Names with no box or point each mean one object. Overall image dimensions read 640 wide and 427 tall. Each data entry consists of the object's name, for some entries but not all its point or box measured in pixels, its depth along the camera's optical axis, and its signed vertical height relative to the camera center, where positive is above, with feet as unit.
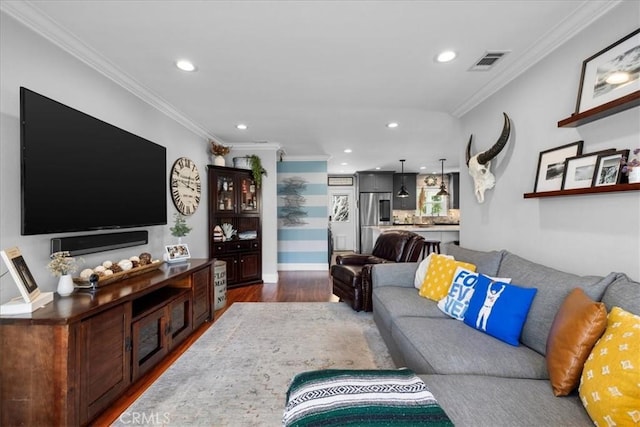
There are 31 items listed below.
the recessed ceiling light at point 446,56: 7.13 +4.12
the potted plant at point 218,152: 14.62 +3.22
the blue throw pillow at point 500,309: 5.27 -1.99
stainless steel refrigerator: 27.50 +0.06
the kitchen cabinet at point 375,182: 27.58 +2.96
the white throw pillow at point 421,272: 8.93 -1.99
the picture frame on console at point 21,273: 4.75 -1.09
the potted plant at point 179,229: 10.31 -0.63
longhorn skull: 7.89 +1.50
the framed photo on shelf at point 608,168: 4.99 +0.79
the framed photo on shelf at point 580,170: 5.52 +0.86
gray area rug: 5.63 -4.11
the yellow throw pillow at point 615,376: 2.93 -1.89
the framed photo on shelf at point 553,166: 6.06 +1.09
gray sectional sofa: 3.50 -2.51
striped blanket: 3.07 -2.30
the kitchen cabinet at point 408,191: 28.04 +1.98
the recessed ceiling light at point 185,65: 7.53 +4.09
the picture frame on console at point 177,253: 9.68 -1.47
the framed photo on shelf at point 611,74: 4.85 +2.60
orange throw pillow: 3.73 -1.84
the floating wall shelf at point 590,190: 4.62 +0.40
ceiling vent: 7.22 +4.11
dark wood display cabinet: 14.39 -0.47
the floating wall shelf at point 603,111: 4.66 +1.86
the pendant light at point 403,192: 25.58 +1.80
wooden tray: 6.36 -1.63
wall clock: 11.35 +1.18
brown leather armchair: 11.19 -2.45
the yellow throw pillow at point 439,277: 7.58 -1.88
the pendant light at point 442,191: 24.46 +1.77
